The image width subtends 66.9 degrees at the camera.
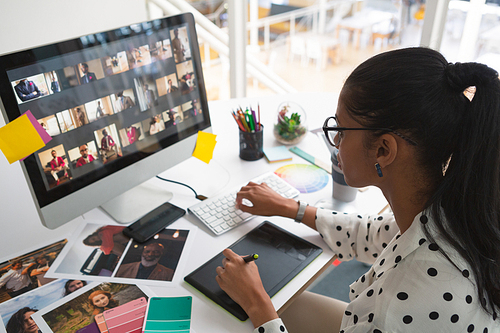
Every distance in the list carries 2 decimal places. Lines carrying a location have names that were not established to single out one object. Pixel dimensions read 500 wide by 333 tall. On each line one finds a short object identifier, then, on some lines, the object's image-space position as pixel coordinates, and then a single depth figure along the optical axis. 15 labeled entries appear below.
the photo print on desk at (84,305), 0.76
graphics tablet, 0.82
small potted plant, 1.41
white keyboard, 1.04
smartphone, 0.99
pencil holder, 1.30
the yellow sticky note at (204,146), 1.18
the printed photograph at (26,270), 0.84
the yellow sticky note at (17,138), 0.79
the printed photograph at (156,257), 0.88
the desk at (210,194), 0.82
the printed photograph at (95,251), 0.90
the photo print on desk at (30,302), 0.76
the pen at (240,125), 1.30
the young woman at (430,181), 0.62
